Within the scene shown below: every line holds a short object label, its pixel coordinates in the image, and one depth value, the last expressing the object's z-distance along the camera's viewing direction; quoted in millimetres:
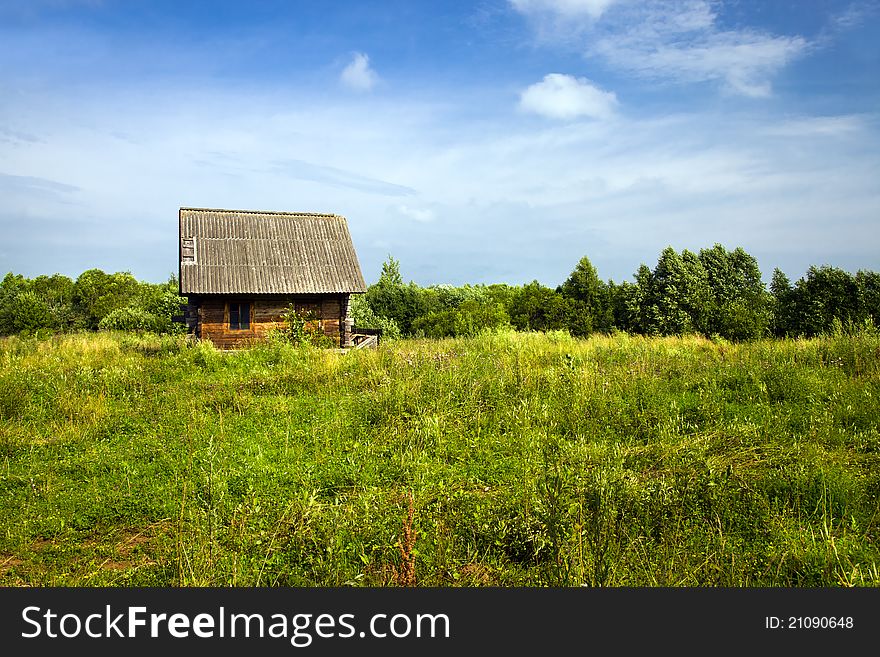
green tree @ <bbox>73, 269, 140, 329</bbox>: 52125
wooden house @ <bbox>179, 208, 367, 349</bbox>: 19984
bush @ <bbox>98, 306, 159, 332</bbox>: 34844
